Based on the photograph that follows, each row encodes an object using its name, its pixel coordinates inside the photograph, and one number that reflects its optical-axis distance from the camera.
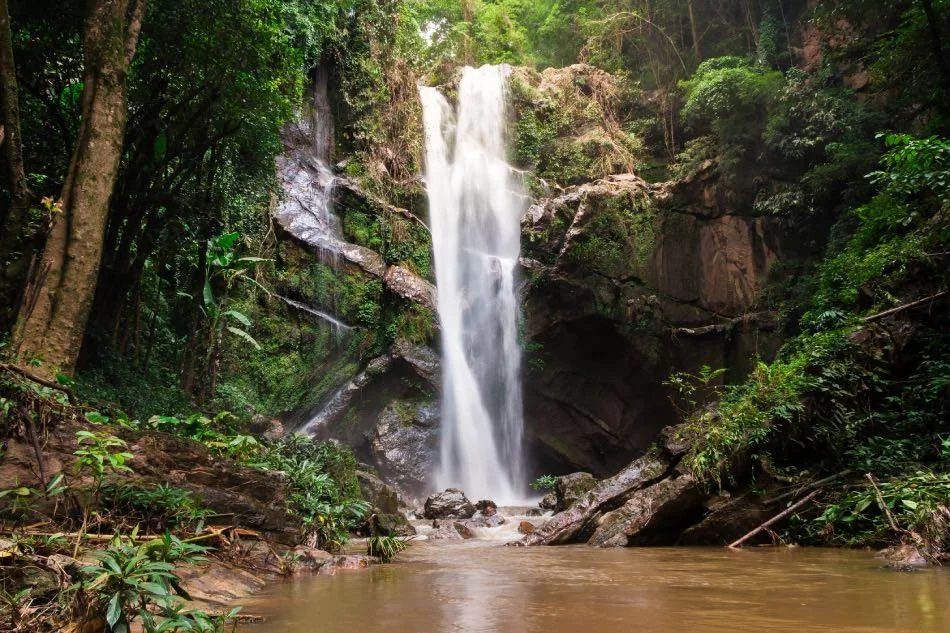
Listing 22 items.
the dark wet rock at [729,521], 6.62
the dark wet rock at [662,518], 6.89
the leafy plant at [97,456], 3.84
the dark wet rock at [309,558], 5.07
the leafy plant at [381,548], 5.75
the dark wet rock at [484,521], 10.30
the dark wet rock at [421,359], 15.68
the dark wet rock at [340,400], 15.07
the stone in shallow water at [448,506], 11.12
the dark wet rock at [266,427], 14.31
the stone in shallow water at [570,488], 10.54
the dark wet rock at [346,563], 5.17
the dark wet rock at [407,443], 14.94
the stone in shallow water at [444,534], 8.82
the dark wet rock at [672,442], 7.53
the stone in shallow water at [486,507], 11.25
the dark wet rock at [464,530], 9.16
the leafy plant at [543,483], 14.86
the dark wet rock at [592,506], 7.54
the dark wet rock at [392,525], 8.21
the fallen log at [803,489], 6.54
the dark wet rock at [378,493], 11.02
